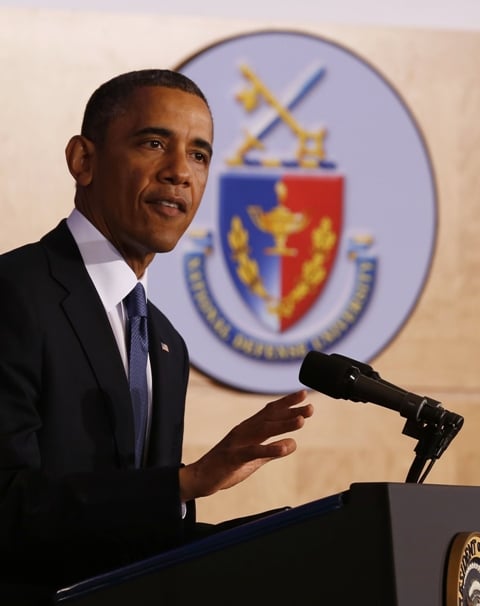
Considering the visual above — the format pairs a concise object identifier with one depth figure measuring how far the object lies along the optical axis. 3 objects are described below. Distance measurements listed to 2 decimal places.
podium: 7.09
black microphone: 7.25
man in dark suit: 7.34
